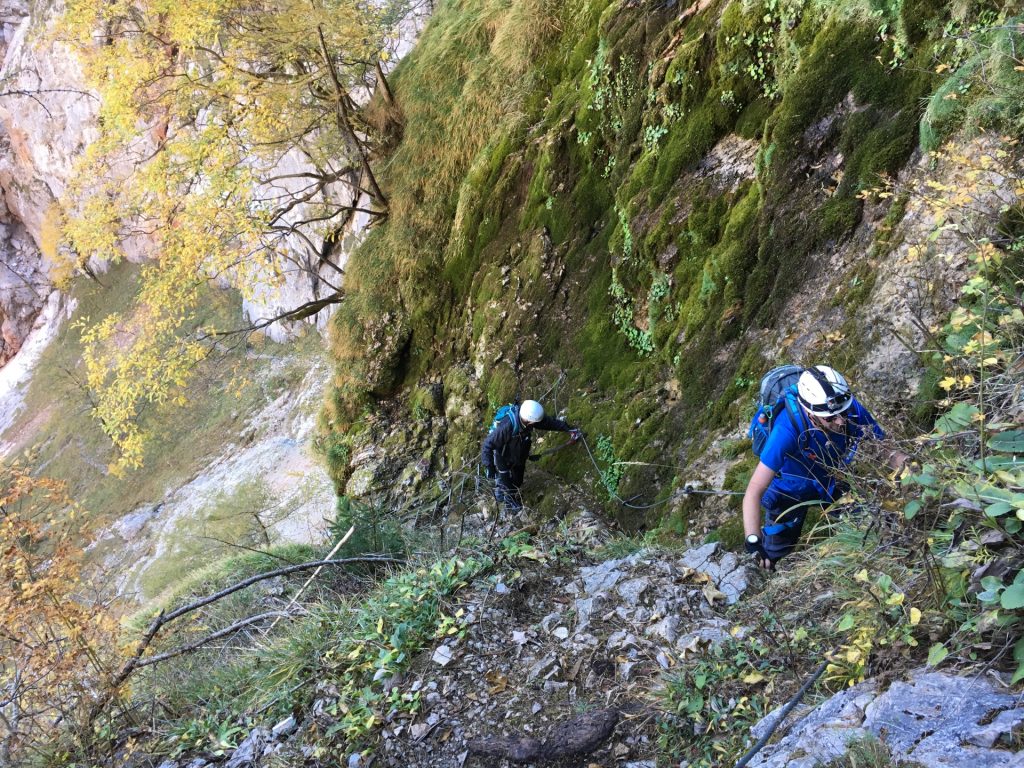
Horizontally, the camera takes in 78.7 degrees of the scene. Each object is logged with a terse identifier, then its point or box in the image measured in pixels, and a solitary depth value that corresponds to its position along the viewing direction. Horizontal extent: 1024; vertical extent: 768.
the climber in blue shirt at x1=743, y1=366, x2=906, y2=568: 3.21
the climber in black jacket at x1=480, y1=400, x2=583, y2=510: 6.77
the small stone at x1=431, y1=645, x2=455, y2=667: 3.72
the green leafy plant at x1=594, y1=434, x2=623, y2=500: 6.29
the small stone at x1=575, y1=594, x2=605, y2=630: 3.79
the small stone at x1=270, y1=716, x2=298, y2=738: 3.61
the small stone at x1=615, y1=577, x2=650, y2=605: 3.84
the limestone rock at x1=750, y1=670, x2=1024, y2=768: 1.71
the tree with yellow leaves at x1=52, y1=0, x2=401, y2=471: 9.61
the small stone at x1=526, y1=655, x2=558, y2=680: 3.52
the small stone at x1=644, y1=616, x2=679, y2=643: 3.48
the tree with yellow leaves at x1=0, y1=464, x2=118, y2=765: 4.14
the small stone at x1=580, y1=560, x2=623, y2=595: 4.07
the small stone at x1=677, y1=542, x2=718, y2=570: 4.11
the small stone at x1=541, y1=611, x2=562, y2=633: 3.86
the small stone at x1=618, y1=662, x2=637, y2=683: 3.31
